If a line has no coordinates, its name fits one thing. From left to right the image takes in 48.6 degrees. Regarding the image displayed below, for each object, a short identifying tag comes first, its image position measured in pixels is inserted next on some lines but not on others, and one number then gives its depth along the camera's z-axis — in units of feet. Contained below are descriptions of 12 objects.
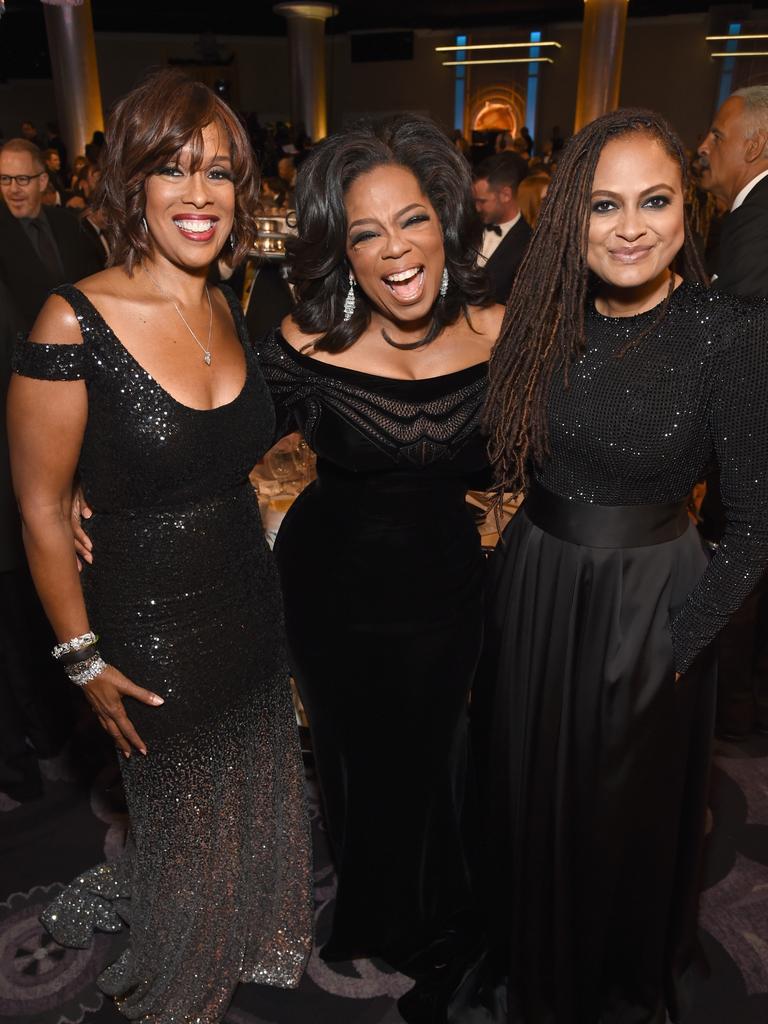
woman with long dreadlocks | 4.46
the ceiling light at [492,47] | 61.52
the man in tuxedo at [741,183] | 9.35
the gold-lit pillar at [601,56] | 45.11
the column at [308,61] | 49.96
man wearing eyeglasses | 12.05
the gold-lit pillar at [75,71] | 38.65
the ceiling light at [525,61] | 61.72
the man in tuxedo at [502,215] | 14.61
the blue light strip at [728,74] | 55.16
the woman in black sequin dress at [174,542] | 4.54
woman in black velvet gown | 5.67
